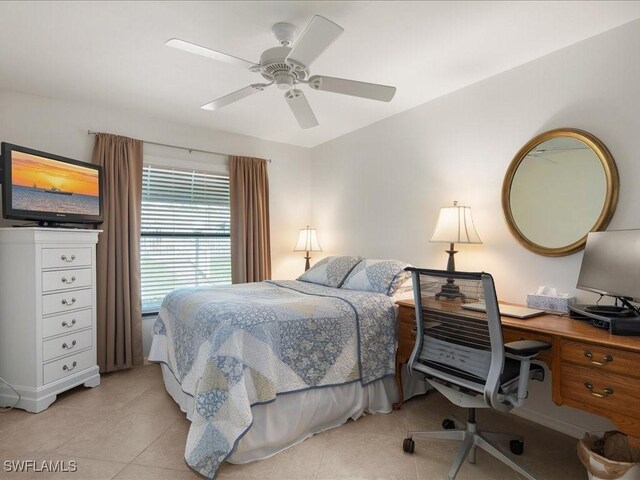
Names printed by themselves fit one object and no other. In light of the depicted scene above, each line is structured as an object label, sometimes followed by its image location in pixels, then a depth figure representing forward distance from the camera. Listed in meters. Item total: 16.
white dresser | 2.45
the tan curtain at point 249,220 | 3.91
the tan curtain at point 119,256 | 3.14
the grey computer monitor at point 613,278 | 1.61
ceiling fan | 1.65
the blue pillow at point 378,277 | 2.74
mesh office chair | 1.58
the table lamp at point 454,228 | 2.60
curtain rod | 3.21
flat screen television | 2.47
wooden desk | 1.41
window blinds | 3.58
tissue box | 2.10
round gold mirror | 2.08
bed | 1.76
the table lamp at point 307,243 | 4.20
